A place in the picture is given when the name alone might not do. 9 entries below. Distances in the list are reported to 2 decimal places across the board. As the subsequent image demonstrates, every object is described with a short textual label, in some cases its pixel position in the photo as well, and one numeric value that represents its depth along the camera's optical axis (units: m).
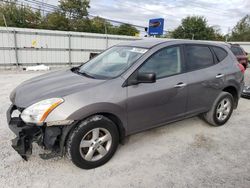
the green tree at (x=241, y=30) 45.38
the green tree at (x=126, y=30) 36.56
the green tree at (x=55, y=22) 26.83
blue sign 14.24
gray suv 2.23
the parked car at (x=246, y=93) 5.89
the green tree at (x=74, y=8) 29.89
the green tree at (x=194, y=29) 39.75
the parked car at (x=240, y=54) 10.80
